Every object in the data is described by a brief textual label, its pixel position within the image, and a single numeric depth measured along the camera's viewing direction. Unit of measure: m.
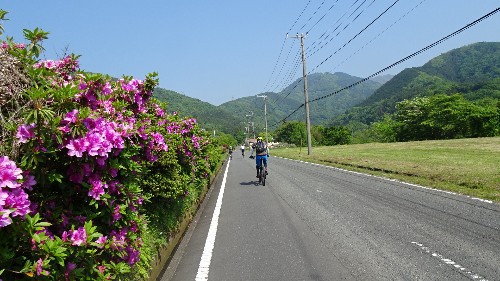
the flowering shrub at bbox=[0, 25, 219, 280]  2.42
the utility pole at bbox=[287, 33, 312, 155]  36.81
